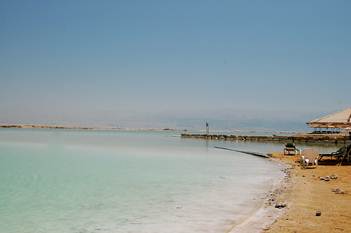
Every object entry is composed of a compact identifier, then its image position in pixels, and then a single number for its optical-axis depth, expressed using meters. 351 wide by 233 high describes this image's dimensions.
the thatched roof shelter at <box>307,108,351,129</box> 19.14
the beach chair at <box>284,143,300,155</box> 27.47
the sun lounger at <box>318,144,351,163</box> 19.41
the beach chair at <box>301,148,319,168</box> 18.94
